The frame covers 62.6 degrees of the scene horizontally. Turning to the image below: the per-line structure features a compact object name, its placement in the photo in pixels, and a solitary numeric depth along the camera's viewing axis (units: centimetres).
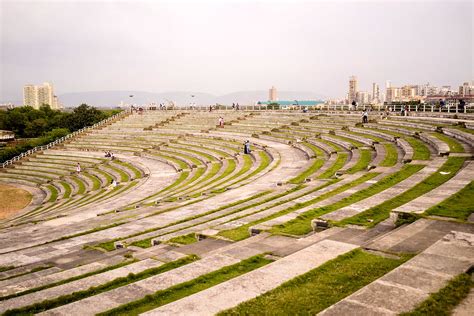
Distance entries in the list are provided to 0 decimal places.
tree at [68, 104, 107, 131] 9707
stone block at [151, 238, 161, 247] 1222
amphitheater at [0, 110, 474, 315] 694
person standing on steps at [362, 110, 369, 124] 4088
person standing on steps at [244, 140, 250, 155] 3625
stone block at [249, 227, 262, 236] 1176
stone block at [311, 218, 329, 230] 1162
